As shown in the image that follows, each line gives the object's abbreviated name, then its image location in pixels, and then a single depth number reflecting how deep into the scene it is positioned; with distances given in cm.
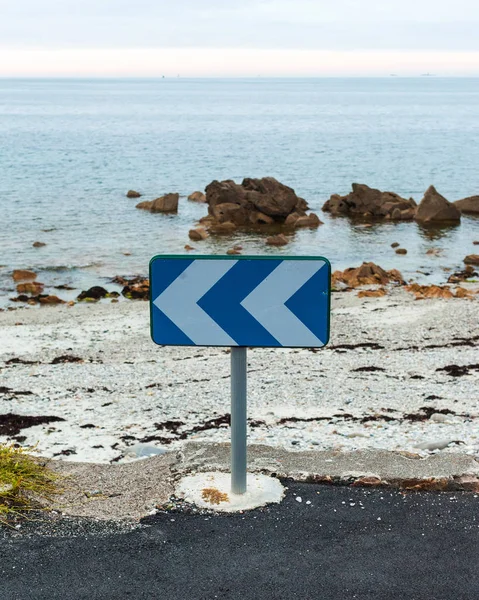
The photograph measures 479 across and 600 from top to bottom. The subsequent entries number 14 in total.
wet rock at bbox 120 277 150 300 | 2023
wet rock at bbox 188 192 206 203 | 4203
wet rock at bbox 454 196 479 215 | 3788
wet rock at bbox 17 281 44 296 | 2125
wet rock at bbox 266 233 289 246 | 3012
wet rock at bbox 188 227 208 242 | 3080
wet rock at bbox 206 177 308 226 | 3441
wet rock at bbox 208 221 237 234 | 3262
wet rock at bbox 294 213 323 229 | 3434
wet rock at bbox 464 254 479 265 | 2606
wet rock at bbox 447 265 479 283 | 2294
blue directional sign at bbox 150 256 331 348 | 457
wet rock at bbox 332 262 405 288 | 2155
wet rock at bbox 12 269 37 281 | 2291
